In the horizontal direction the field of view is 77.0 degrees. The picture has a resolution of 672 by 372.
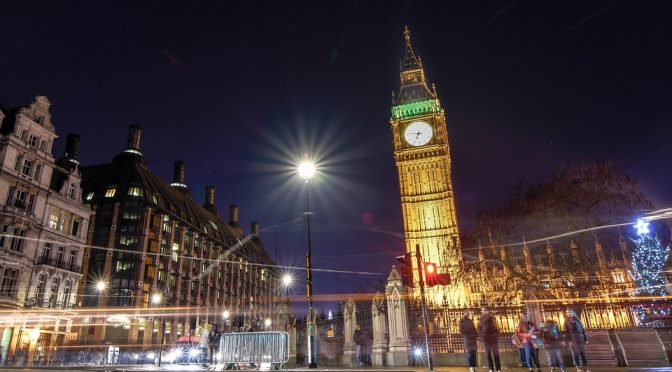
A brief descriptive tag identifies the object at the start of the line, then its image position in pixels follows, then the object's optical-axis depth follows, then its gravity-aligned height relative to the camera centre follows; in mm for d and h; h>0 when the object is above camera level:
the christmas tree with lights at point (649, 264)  37562 +5294
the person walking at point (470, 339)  13703 -260
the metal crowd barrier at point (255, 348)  17172 -338
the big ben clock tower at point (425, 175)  71438 +26398
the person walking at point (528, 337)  13602 -274
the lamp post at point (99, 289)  52594 +7288
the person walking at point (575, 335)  13102 -265
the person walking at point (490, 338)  13398 -248
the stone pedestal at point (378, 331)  20588 +161
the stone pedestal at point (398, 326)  19812 +352
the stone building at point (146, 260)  58500 +12819
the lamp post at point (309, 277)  17875 +2604
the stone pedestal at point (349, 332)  21328 +165
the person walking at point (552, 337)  13719 -302
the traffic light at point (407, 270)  15238 +2176
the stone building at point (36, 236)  38031 +10408
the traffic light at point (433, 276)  14820 +1870
